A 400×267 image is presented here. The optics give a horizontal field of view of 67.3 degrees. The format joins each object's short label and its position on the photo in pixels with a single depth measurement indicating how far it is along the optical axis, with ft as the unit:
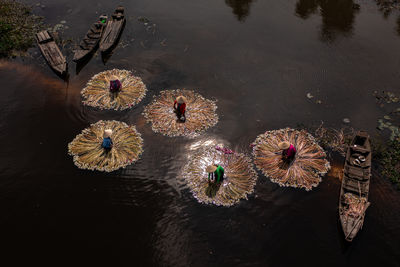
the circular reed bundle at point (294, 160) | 37.35
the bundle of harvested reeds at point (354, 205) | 32.42
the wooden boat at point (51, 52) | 51.50
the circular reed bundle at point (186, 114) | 43.47
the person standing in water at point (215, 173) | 34.75
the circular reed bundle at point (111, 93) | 46.78
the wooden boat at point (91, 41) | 54.37
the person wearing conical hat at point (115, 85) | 47.21
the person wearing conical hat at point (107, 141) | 38.52
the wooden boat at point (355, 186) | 31.60
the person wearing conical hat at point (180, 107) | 43.19
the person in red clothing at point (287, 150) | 37.40
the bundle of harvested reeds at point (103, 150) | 38.96
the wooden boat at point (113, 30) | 56.65
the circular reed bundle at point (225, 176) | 35.71
